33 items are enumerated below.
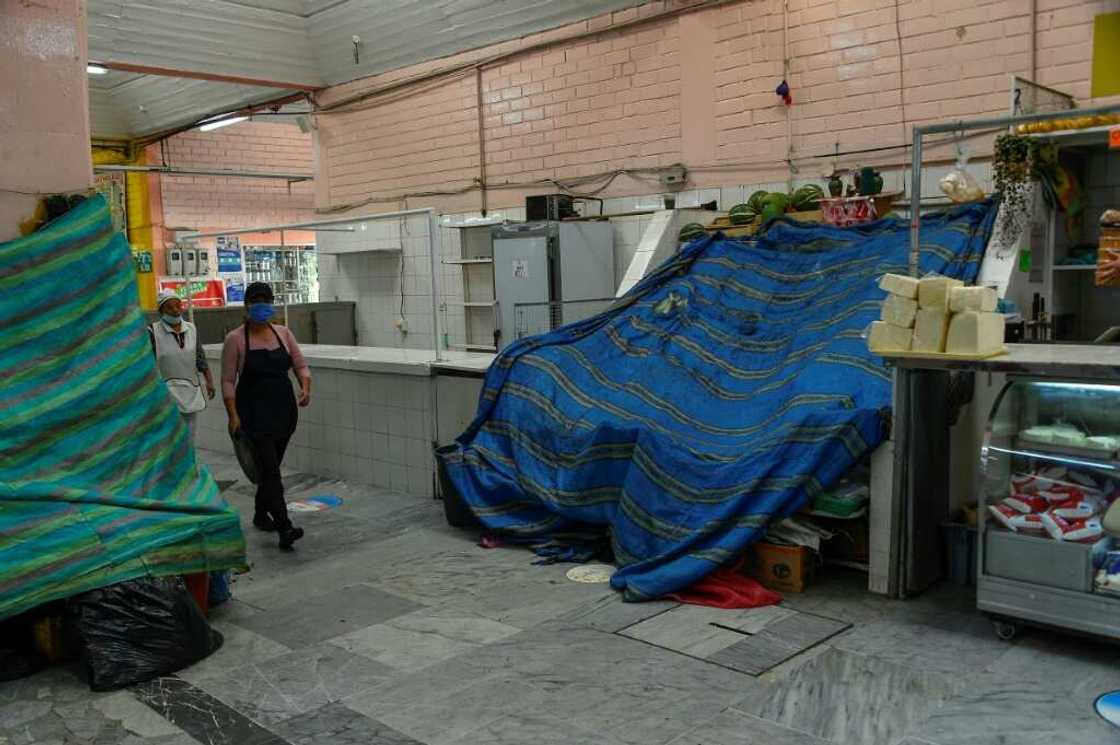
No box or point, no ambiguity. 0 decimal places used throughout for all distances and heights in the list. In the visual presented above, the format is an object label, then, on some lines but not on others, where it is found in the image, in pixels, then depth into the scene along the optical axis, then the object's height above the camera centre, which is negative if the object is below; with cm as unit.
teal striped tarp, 360 -63
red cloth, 423 -144
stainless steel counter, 346 -34
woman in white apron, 614 -42
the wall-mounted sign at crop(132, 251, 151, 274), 1384 +46
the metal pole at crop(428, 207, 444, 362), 605 +22
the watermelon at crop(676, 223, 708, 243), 700 +37
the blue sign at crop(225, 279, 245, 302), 1438 -3
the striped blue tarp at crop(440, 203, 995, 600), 431 -63
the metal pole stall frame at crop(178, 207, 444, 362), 606 +30
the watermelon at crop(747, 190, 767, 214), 683 +58
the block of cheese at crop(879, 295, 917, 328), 399 -15
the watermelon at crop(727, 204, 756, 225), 679 +47
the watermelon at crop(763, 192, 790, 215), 663 +54
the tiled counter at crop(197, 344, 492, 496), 648 -98
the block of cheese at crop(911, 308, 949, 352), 391 -23
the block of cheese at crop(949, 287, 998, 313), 382 -10
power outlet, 796 +90
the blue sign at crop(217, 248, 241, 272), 1461 +48
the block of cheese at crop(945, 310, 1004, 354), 376 -24
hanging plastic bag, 569 +54
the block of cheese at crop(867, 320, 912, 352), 402 -27
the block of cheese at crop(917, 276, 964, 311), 389 -6
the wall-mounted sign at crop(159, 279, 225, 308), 1376 +1
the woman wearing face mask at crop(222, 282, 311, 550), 545 -60
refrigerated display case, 354 -94
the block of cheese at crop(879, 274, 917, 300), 398 -4
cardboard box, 435 -137
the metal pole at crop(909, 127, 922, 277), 425 +36
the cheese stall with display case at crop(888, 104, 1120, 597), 417 -95
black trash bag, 359 -134
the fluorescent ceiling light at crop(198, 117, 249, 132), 1249 +229
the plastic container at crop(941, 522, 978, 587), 439 -132
